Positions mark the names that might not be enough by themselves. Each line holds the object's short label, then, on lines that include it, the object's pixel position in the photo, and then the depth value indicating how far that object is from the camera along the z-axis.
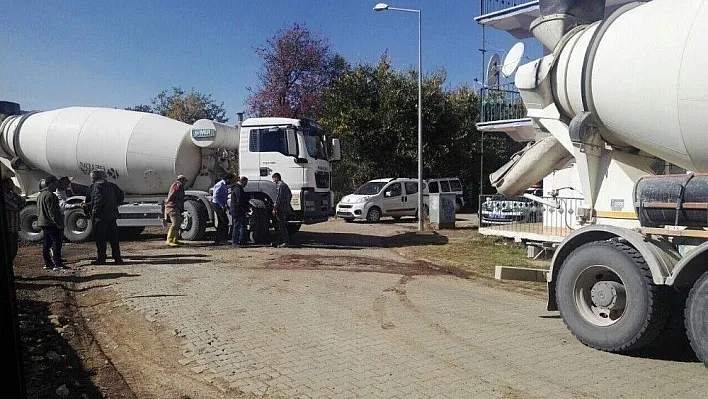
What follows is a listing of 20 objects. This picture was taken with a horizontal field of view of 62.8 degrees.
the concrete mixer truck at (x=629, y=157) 5.25
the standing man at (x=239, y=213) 13.36
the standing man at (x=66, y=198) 14.18
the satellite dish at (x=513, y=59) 7.82
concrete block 7.78
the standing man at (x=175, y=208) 13.62
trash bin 19.41
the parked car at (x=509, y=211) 15.37
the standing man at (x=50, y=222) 9.92
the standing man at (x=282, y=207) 13.50
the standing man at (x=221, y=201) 14.23
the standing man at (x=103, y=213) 10.66
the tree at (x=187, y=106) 46.16
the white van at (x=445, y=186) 25.28
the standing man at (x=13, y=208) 7.96
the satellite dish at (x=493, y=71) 12.99
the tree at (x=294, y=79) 33.91
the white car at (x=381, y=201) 22.41
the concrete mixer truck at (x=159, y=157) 14.24
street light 18.86
